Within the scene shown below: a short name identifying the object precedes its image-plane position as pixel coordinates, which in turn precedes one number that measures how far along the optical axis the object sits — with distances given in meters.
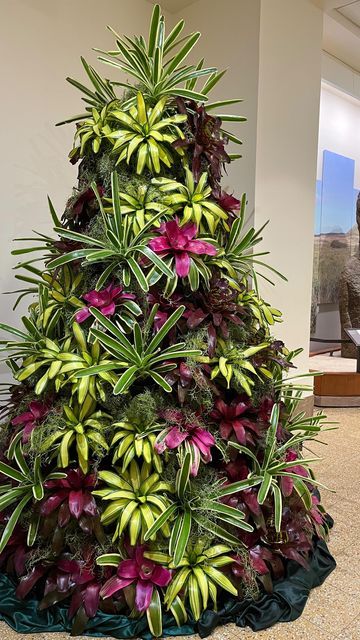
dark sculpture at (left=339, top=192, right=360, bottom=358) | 5.39
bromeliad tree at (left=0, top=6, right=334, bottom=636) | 1.67
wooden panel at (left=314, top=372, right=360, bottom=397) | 4.45
